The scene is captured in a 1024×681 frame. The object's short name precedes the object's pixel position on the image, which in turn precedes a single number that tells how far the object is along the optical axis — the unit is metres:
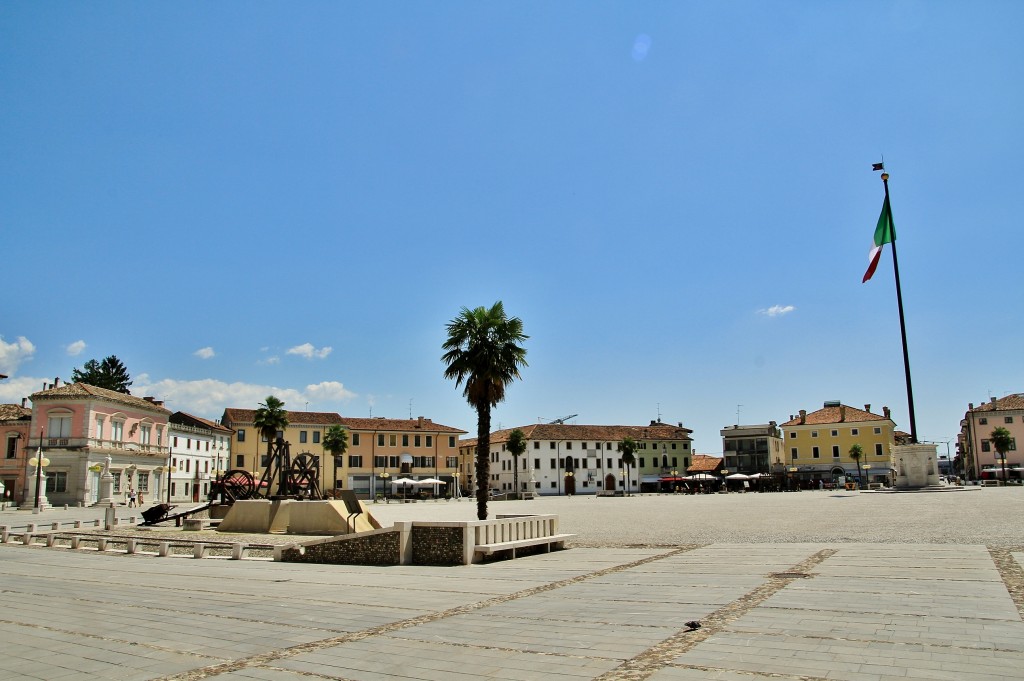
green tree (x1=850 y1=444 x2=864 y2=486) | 92.31
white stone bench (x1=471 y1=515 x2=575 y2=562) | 17.17
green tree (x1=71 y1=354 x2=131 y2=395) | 88.38
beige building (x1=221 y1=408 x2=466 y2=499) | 88.19
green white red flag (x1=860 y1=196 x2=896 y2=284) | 49.34
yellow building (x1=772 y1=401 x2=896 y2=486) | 93.25
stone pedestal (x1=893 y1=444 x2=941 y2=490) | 50.56
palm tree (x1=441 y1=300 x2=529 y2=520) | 30.56
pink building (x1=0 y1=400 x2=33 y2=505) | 59.42
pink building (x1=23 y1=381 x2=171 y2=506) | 56.91
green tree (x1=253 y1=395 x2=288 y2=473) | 58.25
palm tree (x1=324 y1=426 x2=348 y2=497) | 81.56
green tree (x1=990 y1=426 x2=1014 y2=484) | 82.81
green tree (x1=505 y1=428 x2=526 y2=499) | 89.87
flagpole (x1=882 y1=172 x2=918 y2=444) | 50.03
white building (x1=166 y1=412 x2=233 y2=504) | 72.25
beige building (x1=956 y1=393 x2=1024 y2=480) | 90.31
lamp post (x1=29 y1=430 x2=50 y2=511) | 45.19
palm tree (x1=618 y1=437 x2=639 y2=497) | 96.00
